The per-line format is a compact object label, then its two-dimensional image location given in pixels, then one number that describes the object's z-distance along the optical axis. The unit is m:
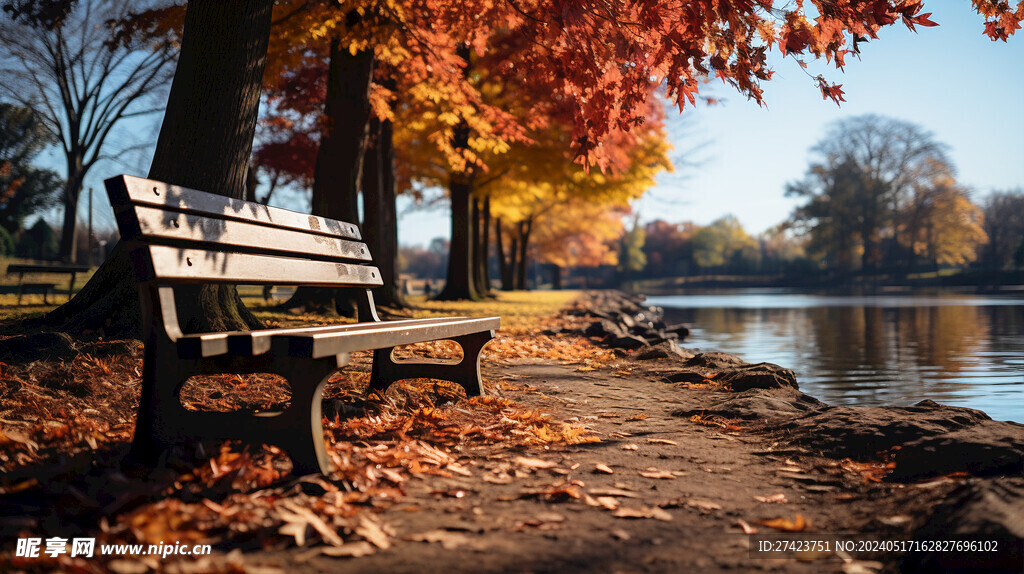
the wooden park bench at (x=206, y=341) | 2.47
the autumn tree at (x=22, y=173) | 28.75
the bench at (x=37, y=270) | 10.39
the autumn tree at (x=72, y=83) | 21.42
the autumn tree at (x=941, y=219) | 50.47
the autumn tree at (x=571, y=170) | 16.56
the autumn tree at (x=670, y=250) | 94.44
